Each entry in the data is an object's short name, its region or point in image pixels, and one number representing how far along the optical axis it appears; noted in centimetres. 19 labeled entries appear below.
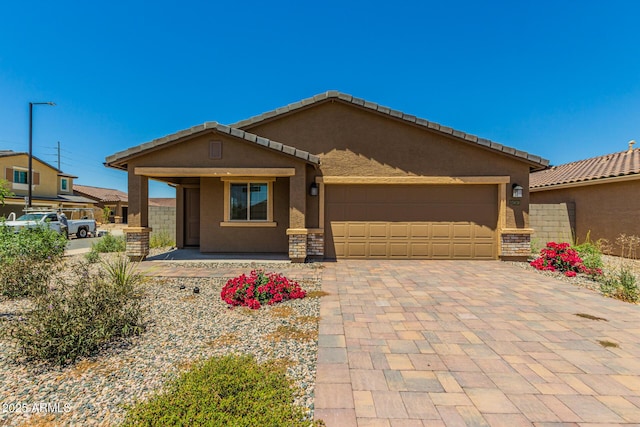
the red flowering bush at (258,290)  507
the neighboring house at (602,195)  972
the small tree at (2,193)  1581
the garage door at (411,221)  923
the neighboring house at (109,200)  3538
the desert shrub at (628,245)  945
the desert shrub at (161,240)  1202
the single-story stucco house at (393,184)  905
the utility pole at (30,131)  1720
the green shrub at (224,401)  212
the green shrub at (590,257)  740
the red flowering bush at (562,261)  737
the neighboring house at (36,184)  2338
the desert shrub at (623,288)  537
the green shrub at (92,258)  862
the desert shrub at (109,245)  1086
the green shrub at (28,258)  527
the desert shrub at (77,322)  311
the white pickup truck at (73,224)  1439
